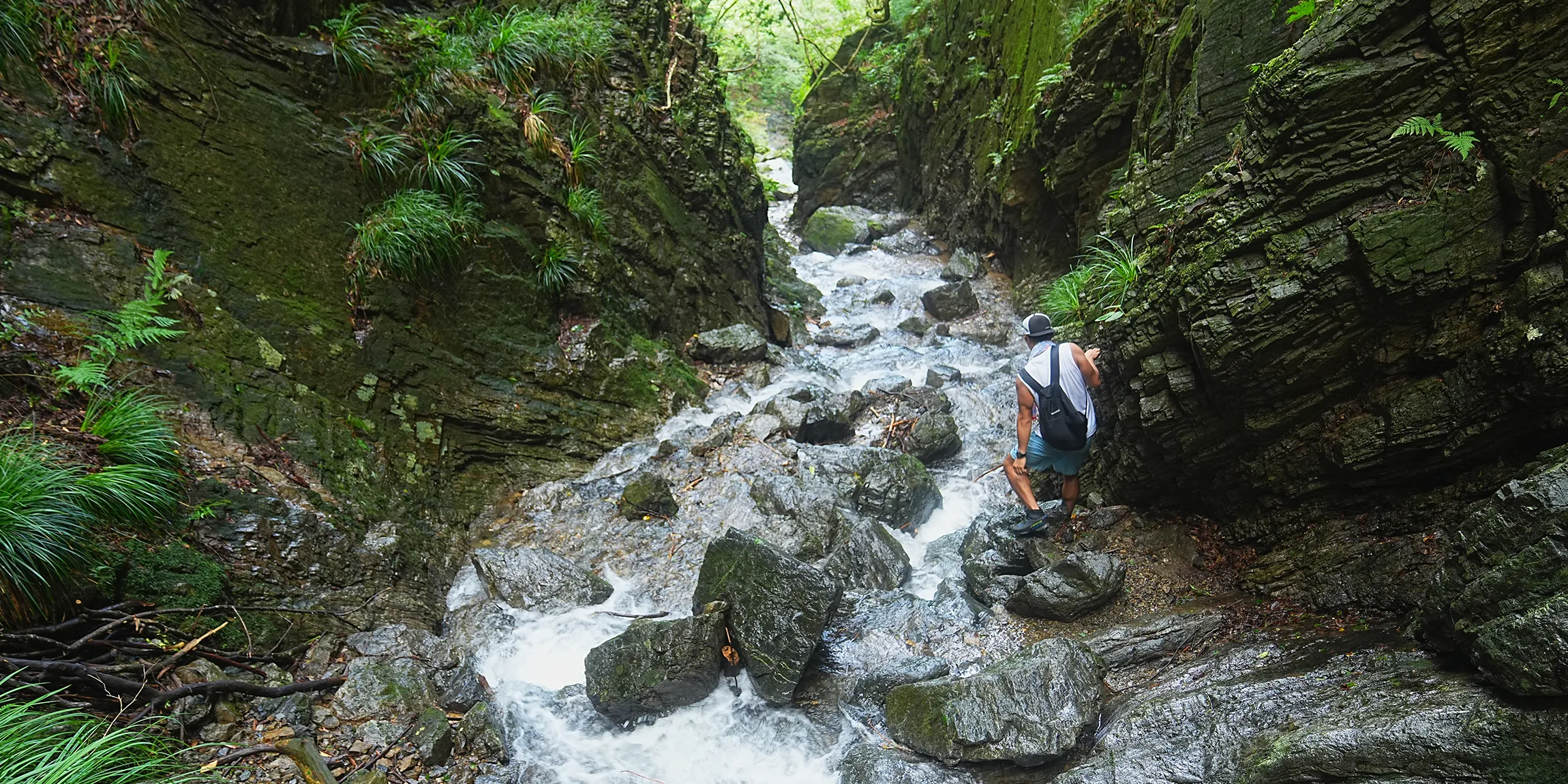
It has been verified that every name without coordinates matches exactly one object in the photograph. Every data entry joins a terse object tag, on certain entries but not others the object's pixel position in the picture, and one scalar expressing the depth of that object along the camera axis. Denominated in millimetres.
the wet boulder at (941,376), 9547
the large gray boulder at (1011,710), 3857
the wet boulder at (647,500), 6875
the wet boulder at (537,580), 5727
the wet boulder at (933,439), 7840
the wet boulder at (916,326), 12062
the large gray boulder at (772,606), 4758
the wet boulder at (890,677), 4609
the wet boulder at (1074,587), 4840
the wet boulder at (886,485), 6805
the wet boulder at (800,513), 6418
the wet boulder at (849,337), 12000
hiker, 5418
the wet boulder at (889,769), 3938
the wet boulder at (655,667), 4641
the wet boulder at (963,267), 13367
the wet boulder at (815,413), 8344
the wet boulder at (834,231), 17516
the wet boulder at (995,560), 5301
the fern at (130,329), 4598
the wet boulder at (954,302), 12141
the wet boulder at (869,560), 5867
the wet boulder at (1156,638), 4398
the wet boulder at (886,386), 9508
